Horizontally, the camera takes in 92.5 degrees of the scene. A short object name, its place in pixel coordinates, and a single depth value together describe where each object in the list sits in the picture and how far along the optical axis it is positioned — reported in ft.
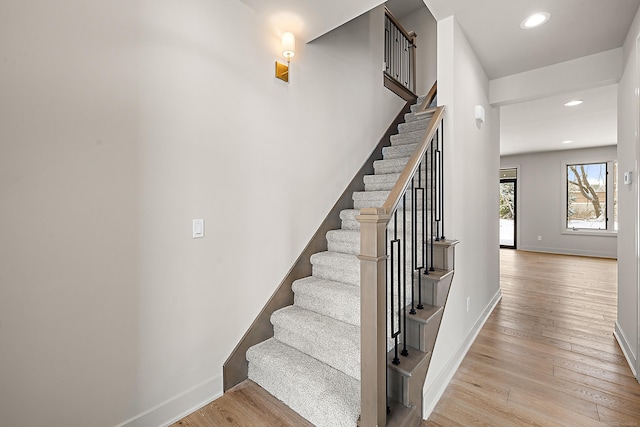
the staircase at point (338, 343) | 5.30
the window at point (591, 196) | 22.98
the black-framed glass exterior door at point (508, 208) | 27.76
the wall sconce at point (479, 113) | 8.92
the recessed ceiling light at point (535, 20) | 7.16
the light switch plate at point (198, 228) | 6.00
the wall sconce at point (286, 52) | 7.46
